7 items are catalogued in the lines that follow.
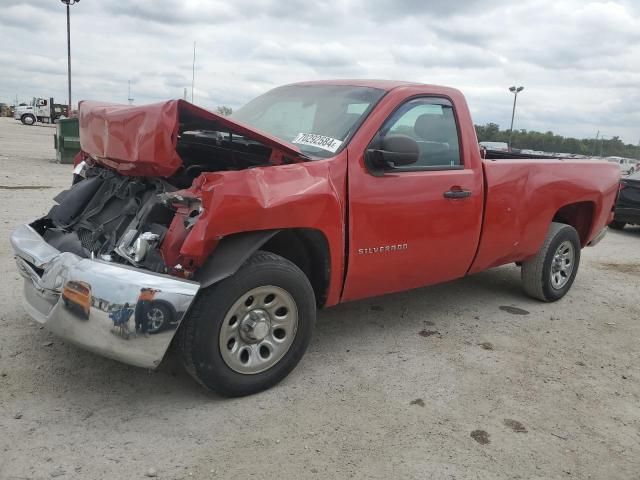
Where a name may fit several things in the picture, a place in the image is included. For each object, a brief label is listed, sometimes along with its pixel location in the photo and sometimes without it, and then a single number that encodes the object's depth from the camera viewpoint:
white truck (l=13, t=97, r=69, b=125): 44.50
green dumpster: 14.71
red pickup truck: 2.85
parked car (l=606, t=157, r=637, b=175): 28.56
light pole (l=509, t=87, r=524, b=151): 41.56
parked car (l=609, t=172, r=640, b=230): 10.14
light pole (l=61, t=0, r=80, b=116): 29.17
